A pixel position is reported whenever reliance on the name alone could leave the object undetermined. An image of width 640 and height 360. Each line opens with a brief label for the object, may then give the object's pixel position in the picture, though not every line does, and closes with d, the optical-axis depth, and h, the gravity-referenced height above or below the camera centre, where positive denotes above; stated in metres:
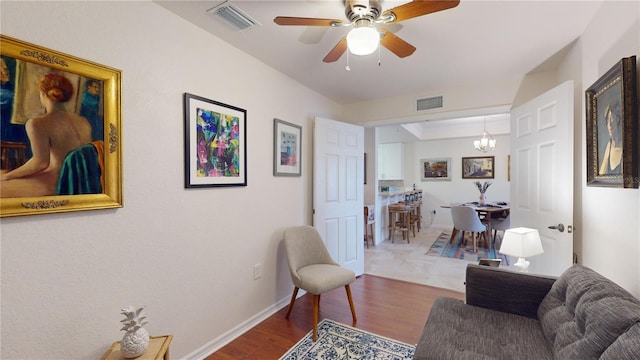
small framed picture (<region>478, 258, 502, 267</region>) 2.16 -0.68
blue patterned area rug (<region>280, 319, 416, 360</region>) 1.97 -1.29
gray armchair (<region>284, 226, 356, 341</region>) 2.23 -0.83
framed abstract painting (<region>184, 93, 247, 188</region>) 1.90 +0.28
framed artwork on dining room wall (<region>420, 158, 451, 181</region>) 7.07 +0.25
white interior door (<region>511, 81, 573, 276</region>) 2.10 +0.05
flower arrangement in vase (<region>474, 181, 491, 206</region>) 5.31 -0.36
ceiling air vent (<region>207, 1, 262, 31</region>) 1.71 +1.08
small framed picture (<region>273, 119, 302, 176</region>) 2.71 +0.32
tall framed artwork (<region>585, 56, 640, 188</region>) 1.30 +0.27
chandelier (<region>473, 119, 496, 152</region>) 5.18 +0.71
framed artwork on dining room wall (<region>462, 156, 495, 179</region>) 6.59 +0.28
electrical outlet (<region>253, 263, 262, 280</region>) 2.46 -0.84
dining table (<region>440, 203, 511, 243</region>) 4.73 -0.58
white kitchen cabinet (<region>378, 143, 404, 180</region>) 7.58 +0.49
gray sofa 1.05 -0.74
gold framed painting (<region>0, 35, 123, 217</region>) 1.16 +0.23
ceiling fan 1.34 +0.87
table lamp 1.94 -0.48
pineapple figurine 1.33 -0.78
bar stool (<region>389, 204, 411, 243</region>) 5.57 -0.87
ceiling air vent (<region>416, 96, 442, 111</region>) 3.27 +0.92
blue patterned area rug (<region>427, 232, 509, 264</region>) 4.44 -1.27
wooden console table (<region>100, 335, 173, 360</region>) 1.36 -0.89
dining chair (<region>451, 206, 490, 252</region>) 4.57 -0.73
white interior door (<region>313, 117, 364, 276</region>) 3.19 -0.13
